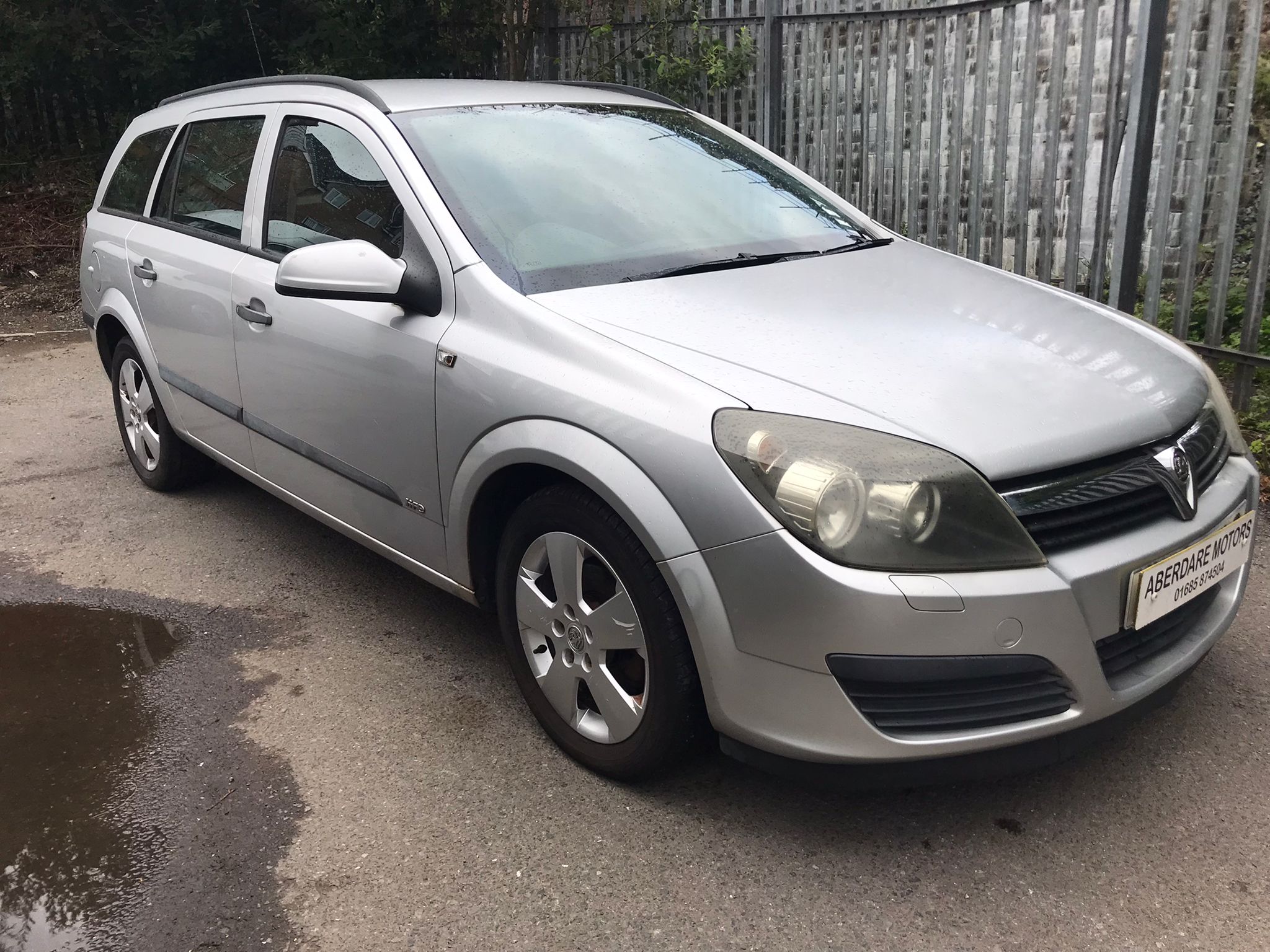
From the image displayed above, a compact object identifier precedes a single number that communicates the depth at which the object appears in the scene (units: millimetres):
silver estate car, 2168
